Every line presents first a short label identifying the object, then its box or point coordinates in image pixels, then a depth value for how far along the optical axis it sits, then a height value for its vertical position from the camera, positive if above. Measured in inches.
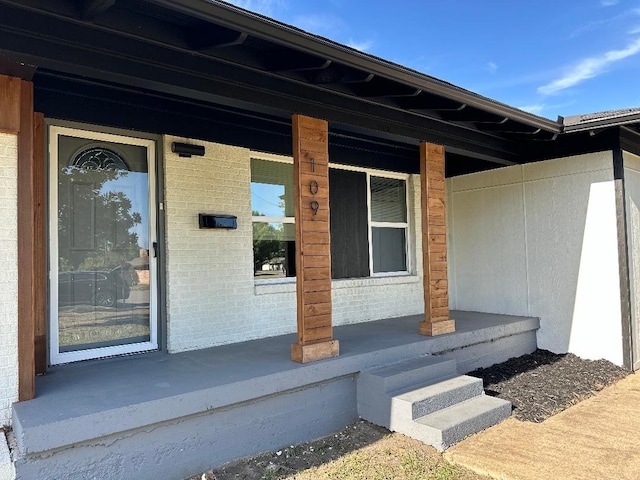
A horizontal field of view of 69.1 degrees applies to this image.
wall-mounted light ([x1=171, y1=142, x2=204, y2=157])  180.5 +45.2
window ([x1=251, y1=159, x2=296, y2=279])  212.5 +20.0
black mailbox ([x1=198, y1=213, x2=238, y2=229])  186.5 +17.3
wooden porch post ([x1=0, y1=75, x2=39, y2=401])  117.1 +14.5
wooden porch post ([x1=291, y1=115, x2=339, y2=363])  154.5 +6.3
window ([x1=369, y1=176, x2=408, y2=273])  264.5 +20.0
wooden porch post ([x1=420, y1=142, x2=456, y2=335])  198.5 +6.3
